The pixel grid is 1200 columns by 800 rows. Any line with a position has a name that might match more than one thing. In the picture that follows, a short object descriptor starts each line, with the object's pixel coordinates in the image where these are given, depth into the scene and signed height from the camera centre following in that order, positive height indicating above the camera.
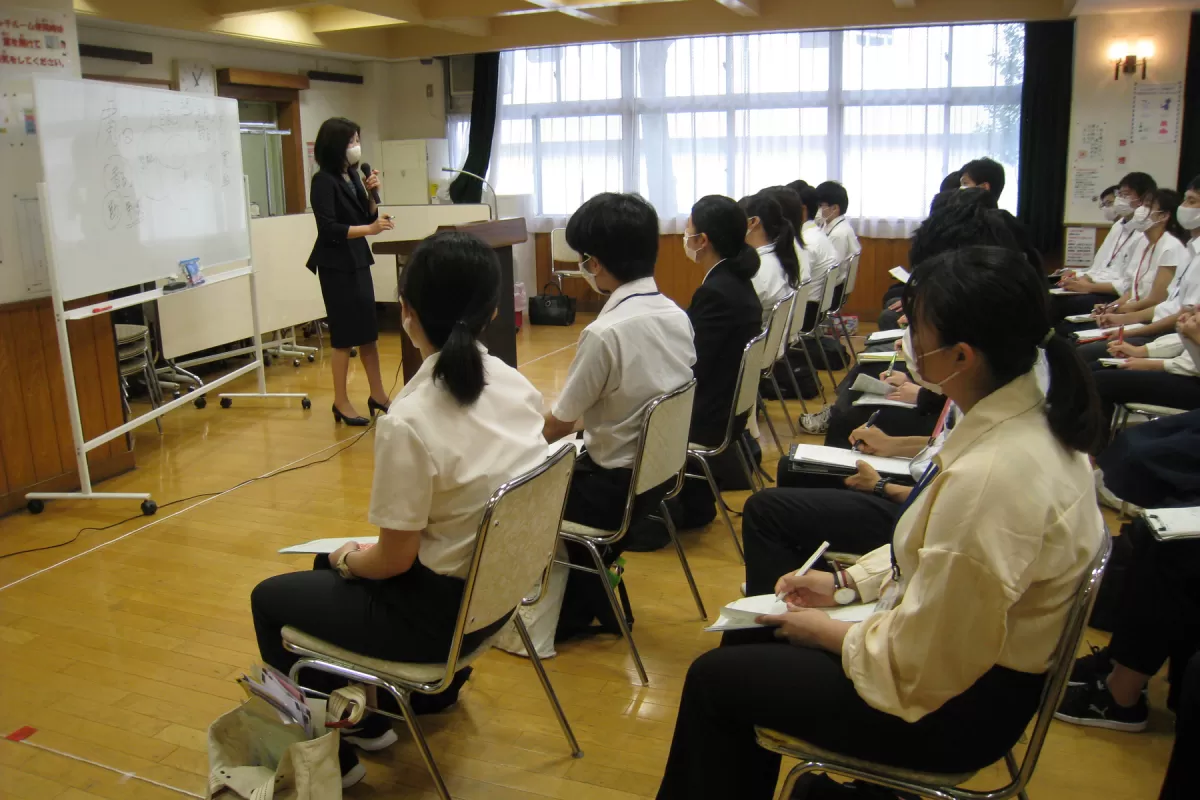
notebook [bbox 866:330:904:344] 4.43 -0.67
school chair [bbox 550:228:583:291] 8.23 -0.44
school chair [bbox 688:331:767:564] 3.01 -0.65
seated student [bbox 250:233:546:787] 1.71 -0.49
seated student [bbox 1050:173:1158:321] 5.63 -0.46
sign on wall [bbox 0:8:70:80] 3.59 +0.66
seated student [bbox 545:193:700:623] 2.46 -0.41
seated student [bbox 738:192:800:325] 4.26 -0.24
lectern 4.59 -0.45
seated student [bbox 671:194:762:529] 3.11 -0.37
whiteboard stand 3.56 -0.73
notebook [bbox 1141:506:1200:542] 2.03 -0.73
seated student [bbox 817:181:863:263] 6.24 -0.14
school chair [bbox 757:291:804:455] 3.61 -0.52
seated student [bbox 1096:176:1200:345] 3.94 -0.43
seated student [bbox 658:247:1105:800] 1.33 -0.57
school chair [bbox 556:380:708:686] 2.38 -0.68
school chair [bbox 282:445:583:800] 1.73 -0.72
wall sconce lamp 6.68 +0.88
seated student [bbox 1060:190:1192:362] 4.67 -0.40
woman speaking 4.66 -0.22
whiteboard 3.63 +0.13
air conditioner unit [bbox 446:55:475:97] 8.72 +1.15
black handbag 8.18 -0.92
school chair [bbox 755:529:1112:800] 1.35 -0.87
